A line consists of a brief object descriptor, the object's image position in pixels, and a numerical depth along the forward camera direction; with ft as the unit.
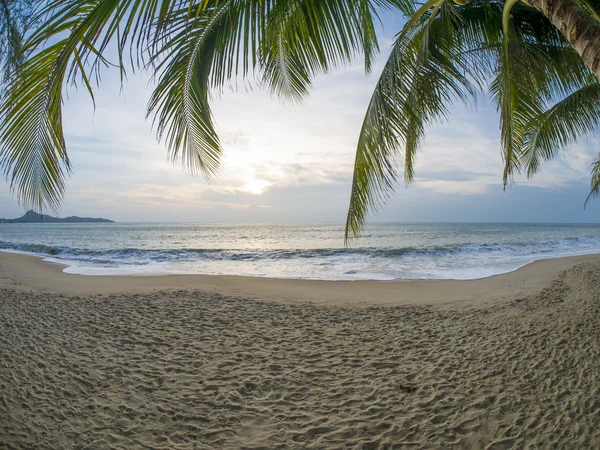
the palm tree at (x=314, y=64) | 6.03
